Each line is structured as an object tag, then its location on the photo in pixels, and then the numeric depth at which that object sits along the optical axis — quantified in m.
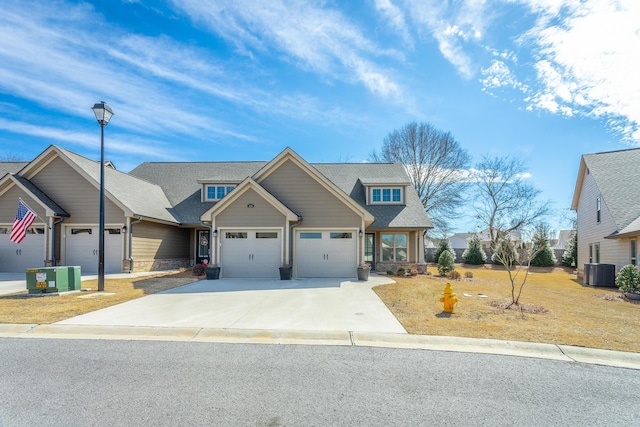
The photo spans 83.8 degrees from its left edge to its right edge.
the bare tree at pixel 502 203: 38.88
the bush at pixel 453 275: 19.30
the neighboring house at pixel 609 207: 16.44
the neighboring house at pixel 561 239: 67.51
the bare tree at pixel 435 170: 37.62
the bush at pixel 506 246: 11.25
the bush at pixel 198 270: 17.98
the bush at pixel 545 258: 29.53
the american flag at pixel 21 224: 15.65
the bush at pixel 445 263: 20.52
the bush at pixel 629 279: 13.11
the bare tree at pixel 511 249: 10.29
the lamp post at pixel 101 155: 12.06
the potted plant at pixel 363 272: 16.58
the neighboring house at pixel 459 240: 73.86
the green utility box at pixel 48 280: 11.16
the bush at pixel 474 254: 32.00
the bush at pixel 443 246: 31.95
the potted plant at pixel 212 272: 15.96
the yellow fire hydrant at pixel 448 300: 9.01
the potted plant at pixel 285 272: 15.98
